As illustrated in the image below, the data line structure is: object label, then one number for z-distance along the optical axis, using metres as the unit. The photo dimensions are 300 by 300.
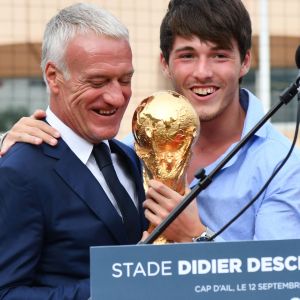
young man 4.37
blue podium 3.96
